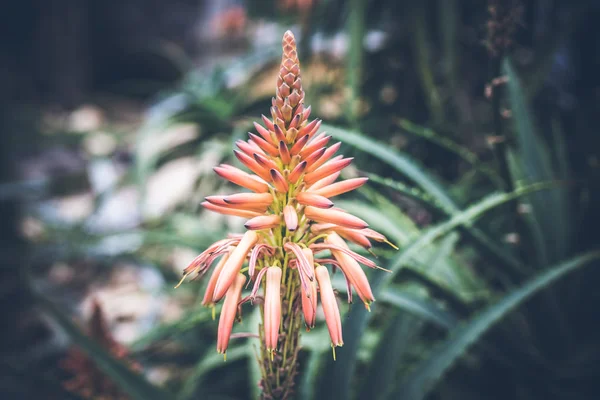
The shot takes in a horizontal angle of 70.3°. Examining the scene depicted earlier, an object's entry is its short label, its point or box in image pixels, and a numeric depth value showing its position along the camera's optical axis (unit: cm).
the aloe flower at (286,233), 40
